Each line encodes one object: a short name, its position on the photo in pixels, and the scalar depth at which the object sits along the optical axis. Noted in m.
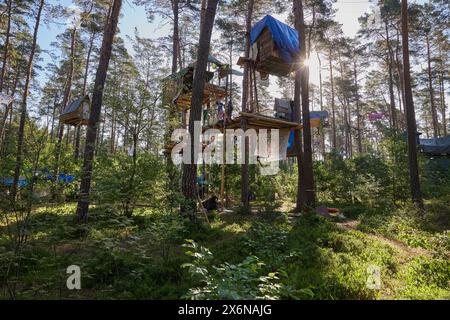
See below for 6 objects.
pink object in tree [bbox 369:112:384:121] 23.62
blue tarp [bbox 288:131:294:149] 12.28
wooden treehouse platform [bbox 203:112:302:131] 9.85
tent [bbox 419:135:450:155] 19.16
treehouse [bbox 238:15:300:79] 10.29
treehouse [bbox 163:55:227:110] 11.40
